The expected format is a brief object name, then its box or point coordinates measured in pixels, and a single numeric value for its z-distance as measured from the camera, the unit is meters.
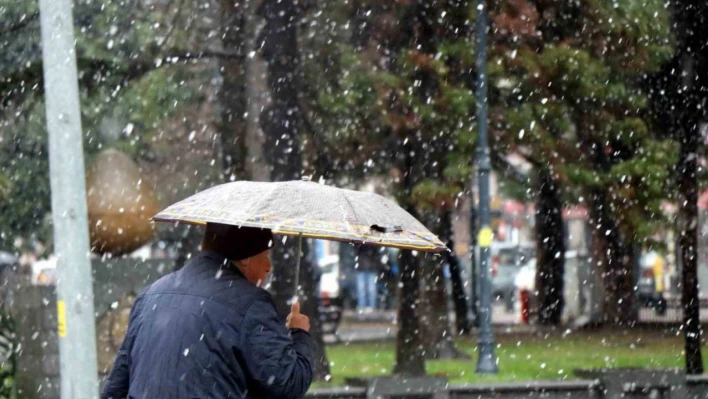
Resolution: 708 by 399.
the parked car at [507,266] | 40.09
